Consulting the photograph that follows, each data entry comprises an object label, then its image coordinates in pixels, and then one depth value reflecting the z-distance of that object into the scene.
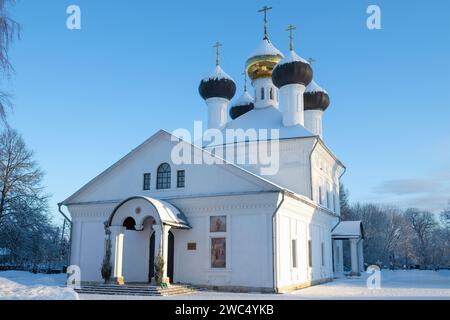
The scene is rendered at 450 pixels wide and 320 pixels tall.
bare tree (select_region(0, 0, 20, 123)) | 9.73
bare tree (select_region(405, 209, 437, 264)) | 64.25
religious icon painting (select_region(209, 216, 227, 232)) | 16.88
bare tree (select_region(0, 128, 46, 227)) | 26.53
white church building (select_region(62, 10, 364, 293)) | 16.28
